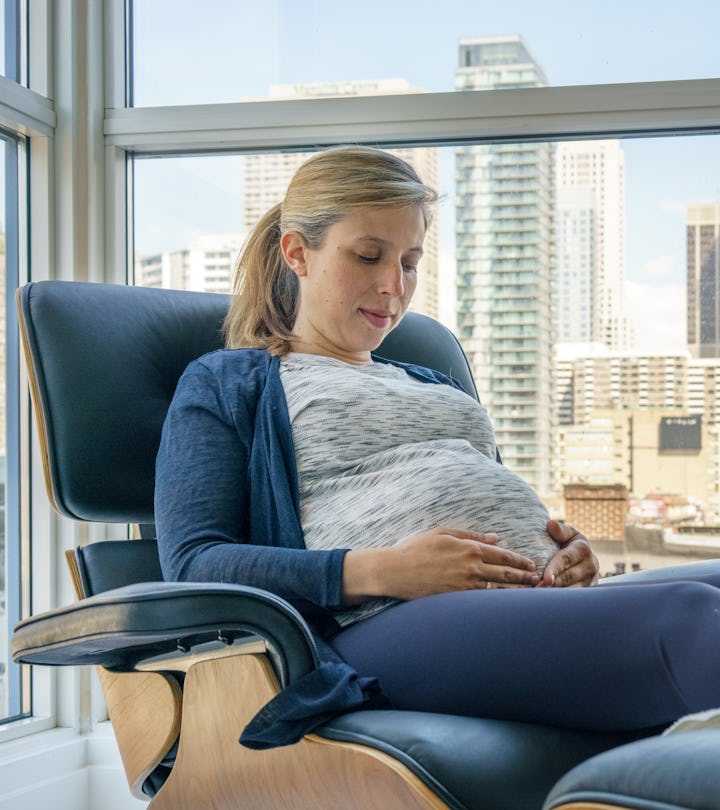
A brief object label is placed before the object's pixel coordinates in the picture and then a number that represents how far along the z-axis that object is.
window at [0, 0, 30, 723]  2.04
